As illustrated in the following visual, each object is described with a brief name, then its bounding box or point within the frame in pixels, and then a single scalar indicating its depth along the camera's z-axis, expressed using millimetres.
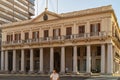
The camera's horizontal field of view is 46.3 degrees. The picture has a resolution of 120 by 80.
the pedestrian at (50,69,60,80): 8691
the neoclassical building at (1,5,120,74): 21126
